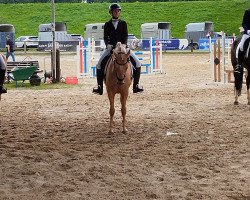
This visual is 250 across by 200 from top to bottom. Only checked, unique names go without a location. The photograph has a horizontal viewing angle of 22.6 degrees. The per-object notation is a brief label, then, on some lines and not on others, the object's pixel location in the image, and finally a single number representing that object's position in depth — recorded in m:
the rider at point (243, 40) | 16.94
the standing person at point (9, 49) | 36.47
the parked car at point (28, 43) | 65.14
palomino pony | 12.58
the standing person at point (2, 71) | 15.26
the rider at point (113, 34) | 13.37
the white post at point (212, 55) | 25.48
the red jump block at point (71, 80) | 26.30
